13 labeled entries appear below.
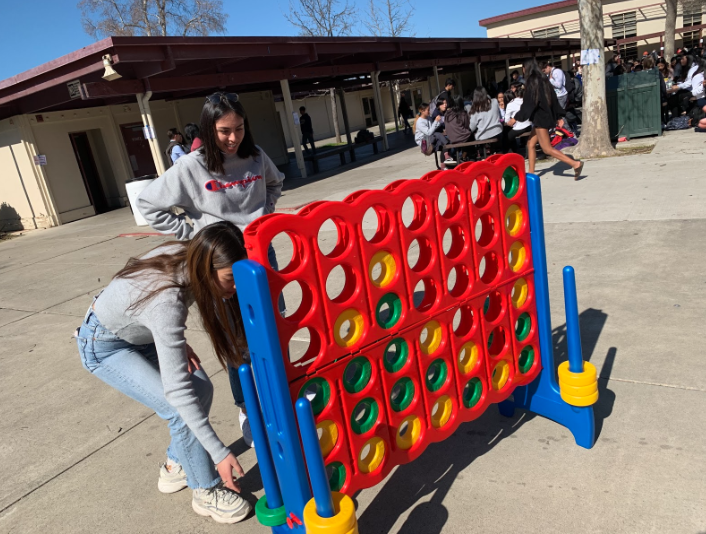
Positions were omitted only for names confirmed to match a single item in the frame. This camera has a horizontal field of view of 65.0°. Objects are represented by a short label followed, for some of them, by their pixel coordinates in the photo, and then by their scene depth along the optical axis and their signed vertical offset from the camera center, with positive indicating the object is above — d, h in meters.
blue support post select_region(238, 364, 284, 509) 1.79 -1.00
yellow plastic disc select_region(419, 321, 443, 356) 2.32 -0.97
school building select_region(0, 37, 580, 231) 11.23 +1.25
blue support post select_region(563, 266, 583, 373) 2.45 -1.11
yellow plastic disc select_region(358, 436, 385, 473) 2.14 -1.29
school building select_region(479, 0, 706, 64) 39.59 +3.00
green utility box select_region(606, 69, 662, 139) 10.33 -0.77
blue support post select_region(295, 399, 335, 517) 1.65 -0.99
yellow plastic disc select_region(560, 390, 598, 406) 2.44 -1.39
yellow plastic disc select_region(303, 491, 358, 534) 1.66 -1.17
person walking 7.75 -0.40
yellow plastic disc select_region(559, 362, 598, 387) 2.49 -1.31
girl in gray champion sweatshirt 2.73 -0.22
